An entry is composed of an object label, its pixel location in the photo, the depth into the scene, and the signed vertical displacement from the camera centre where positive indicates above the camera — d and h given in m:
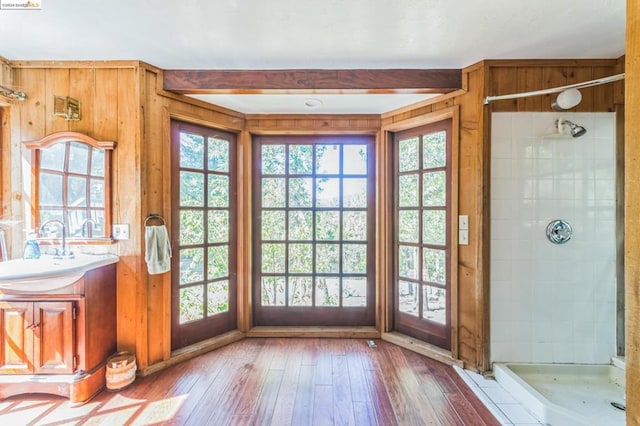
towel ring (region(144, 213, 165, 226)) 2.10 -0.04
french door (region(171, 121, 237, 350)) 2.39 -0.19
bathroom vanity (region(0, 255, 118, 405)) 1.75 -0.78
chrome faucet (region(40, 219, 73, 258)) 1.97 -0.16
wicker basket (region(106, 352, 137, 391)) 1.90 -1.08
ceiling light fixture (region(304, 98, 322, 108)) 2.44 +0.96
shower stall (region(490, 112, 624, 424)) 2.02 -0.21
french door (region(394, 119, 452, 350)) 2.41 -0.18
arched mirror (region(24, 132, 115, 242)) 2.05 +0.18
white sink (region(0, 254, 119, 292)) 1.59 -0.35
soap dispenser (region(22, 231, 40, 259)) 1.94 -0.26
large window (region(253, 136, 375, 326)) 2.86 -0.10
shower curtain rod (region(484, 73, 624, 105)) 1.62 +0.78
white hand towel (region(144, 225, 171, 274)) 2.05 -0.27
